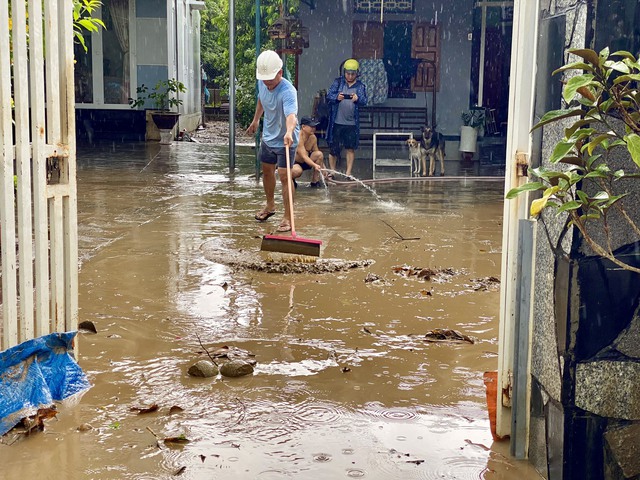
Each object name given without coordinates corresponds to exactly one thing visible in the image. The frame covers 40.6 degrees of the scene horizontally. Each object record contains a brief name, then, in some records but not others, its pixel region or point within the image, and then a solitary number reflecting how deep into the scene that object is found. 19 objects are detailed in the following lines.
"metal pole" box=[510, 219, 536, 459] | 3.67
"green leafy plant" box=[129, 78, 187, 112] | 21.95
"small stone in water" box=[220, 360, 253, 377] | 4.82
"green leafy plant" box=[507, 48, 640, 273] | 2.80
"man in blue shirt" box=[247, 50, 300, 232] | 9.05
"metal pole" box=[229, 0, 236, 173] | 14.30
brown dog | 15.76
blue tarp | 4.14
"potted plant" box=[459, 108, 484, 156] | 17.77
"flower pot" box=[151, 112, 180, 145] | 21.97
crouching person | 12.10
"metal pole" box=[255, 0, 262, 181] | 13.16
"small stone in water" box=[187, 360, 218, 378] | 4.80
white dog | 15.75
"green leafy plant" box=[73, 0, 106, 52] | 5.69
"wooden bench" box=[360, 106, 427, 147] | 17.80
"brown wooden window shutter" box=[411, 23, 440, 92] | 17.55
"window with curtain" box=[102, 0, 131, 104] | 21.56
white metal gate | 4.08
